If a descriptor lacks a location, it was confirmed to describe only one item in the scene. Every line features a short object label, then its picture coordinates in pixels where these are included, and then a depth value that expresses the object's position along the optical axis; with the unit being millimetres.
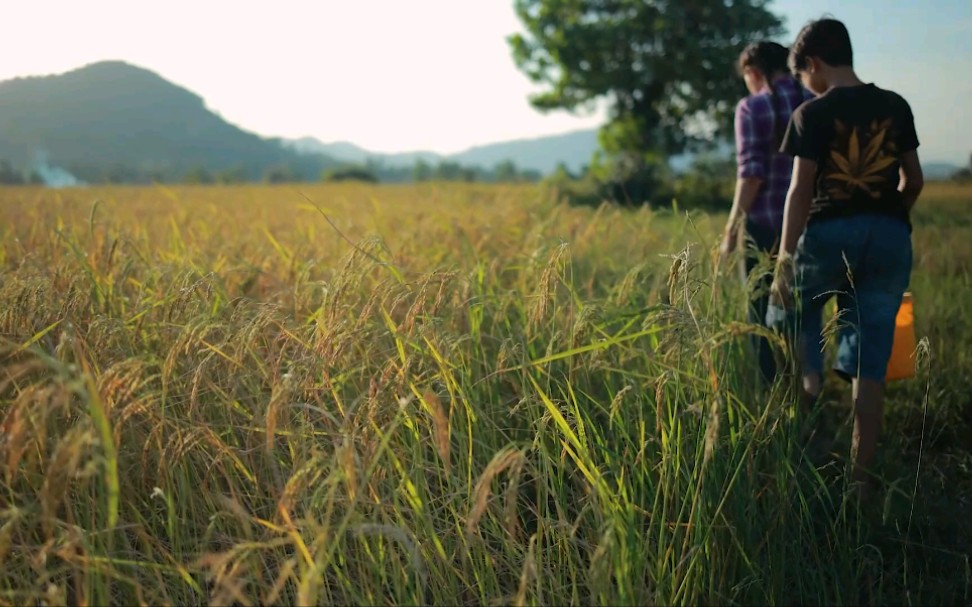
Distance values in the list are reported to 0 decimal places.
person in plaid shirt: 3471
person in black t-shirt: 2637
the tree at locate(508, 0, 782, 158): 18938
